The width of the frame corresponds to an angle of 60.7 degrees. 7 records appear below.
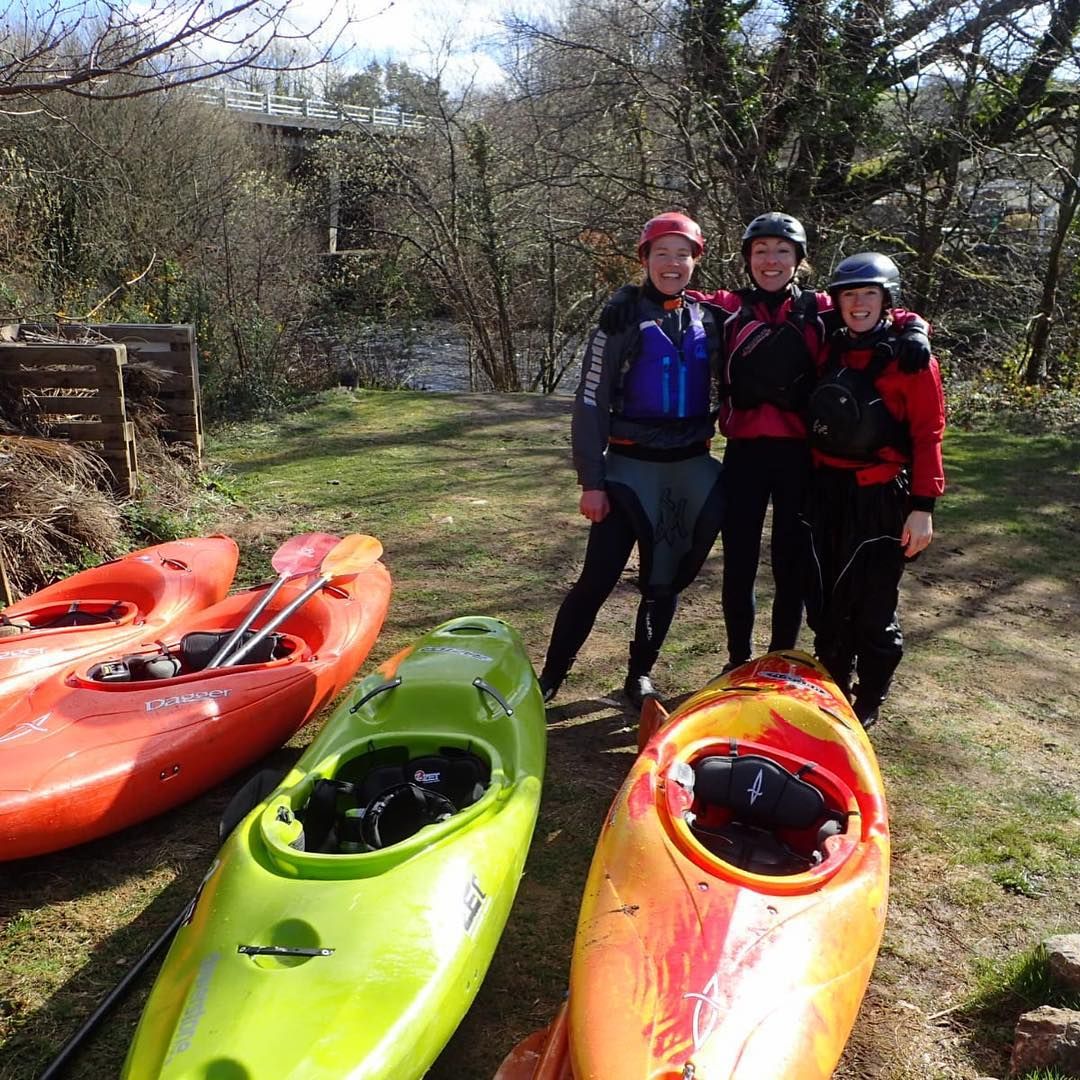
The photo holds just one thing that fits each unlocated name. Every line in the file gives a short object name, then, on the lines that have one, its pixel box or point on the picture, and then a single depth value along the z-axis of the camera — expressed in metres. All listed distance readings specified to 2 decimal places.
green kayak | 1.80
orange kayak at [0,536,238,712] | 3.51
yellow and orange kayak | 1.80
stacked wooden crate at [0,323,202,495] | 5.33
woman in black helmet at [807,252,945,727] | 3.03
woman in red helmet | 3.19
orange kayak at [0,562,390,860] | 2.73
